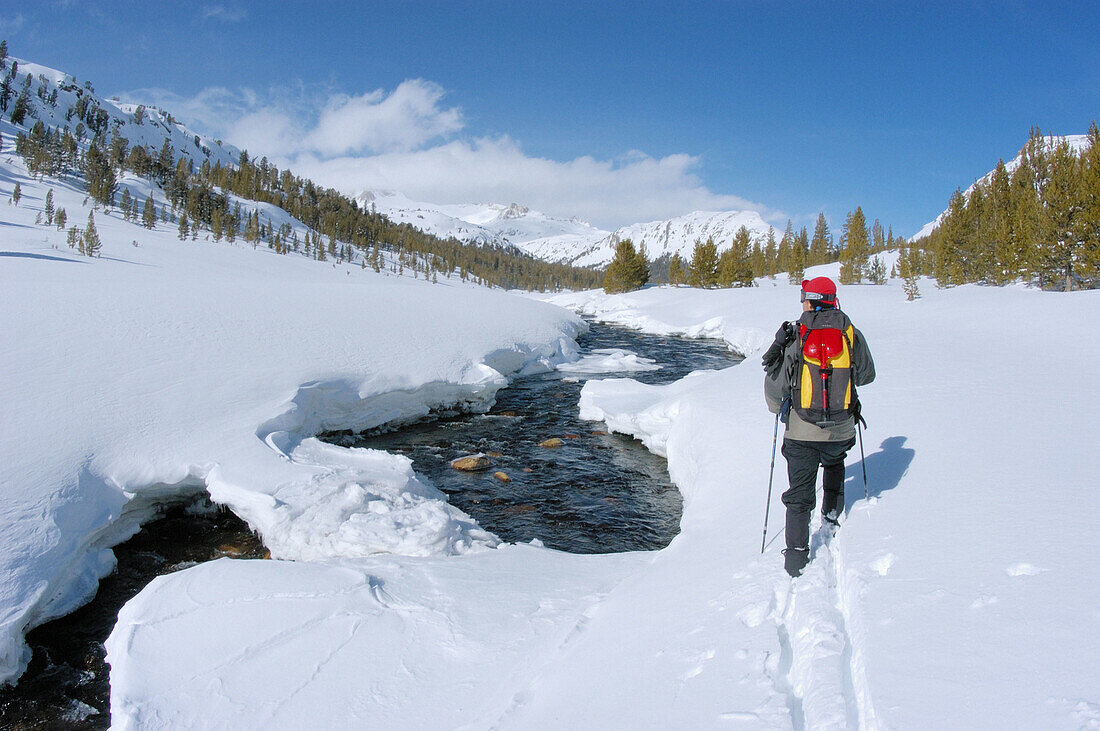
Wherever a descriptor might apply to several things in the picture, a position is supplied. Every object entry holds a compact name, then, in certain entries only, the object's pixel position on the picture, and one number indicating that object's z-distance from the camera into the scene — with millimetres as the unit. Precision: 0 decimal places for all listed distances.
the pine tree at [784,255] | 92312
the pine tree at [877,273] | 57781
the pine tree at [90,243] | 29062
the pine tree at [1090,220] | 25188
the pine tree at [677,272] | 81250
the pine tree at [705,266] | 68438
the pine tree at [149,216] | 58250
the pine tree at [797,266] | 70350
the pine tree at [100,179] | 59719
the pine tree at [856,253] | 60750
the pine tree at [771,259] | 90438
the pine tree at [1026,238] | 29156
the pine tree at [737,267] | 64812
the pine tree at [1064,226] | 26703
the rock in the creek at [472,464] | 10961
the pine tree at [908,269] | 33031
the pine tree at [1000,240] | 32750
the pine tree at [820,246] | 88119
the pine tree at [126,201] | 58988
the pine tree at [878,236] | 112300
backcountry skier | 4285
